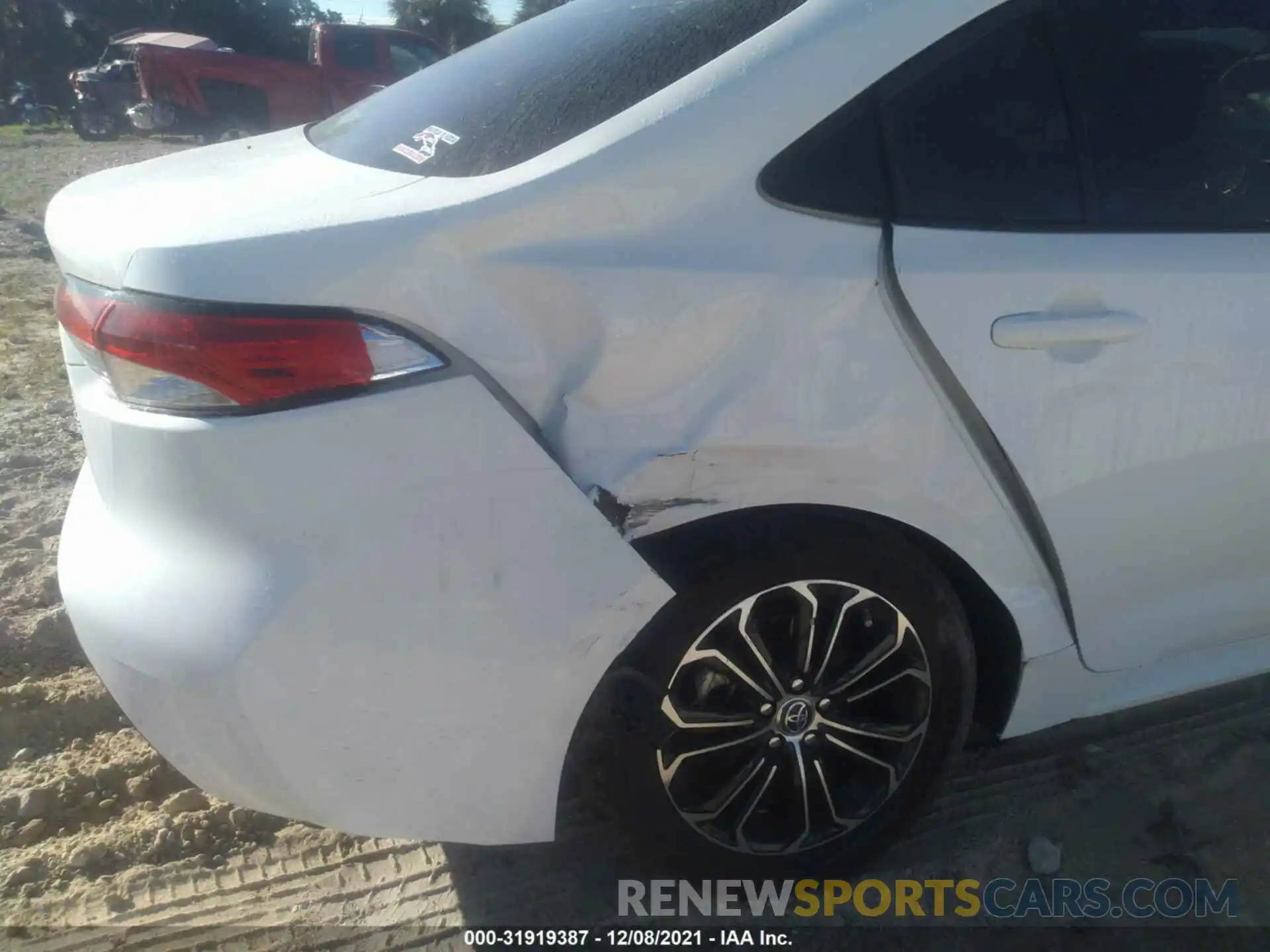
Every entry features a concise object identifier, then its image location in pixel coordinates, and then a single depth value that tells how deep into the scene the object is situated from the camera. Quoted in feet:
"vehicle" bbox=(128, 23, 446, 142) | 52.39
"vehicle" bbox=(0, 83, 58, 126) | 78.95
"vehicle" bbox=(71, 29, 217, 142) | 59.41
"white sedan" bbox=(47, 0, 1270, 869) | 5.26
